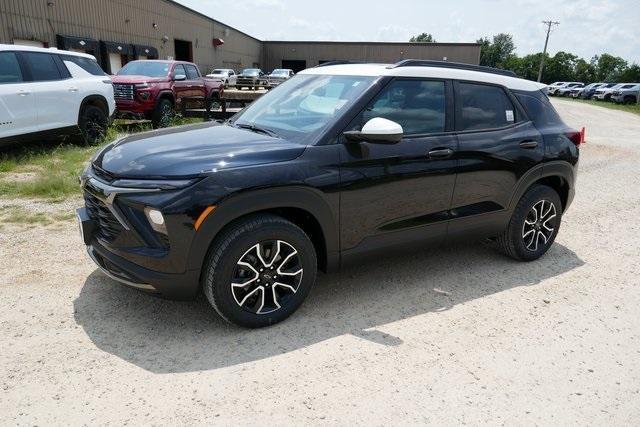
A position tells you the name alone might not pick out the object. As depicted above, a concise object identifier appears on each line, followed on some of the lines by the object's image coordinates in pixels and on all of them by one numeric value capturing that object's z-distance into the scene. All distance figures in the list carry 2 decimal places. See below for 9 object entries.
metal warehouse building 19.12
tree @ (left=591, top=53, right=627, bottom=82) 80.89
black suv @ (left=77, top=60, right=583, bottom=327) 2.97
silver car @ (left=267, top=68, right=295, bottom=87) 34.44
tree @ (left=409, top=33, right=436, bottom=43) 144.31
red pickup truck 11.56
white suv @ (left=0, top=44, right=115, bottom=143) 7.62
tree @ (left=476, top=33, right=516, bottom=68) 114.12
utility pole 66.31
